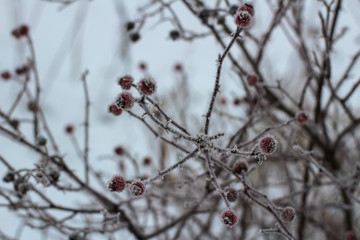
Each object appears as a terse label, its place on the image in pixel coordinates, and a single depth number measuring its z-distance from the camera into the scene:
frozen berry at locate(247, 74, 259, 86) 0.68
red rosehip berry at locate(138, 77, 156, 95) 0.52
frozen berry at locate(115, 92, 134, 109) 0.52
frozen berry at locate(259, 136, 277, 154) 0.53
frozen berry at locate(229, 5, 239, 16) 0.68
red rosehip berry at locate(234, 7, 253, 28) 0.51
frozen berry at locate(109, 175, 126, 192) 0.52
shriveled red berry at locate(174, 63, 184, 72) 0.88
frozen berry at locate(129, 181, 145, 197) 0.51
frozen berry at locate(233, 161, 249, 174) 0.60
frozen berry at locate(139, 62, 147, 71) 0.84
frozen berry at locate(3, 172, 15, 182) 0.65
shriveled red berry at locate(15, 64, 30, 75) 0.79
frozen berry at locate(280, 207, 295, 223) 0.58
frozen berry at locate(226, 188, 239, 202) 0.59
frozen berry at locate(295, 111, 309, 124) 0.63
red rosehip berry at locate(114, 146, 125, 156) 0.75
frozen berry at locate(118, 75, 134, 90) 0.54
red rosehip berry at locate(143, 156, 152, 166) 0.83
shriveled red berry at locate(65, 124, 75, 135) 0.80
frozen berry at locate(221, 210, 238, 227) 0.52
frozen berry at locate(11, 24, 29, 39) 0.75
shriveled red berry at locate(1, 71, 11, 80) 0.79
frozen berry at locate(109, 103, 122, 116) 0.59
